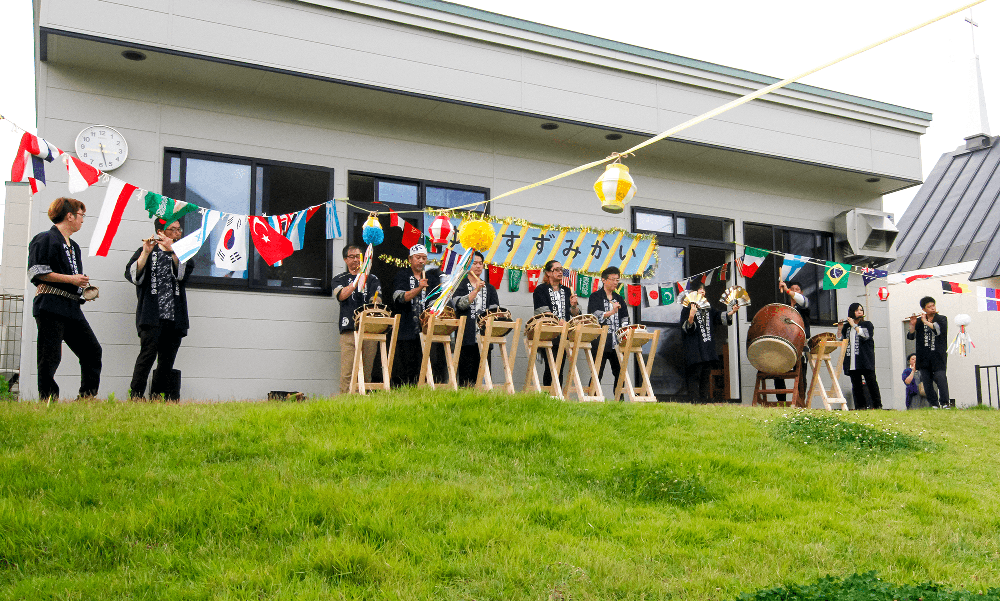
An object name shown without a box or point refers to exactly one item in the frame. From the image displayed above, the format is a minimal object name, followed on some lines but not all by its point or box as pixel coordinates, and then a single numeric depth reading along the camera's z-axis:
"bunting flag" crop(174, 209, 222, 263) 6.96
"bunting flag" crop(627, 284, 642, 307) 10.04
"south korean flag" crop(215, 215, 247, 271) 7.57
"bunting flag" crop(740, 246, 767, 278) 10.54
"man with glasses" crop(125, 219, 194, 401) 6.93
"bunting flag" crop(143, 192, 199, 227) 7.02
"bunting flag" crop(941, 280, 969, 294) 12.11
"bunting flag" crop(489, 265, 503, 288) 9.25
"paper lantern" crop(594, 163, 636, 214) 7.08
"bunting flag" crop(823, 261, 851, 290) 10.98
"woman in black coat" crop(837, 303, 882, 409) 10.36
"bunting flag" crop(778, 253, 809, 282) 10.43
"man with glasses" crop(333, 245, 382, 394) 7.93
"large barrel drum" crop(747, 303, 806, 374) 9.55
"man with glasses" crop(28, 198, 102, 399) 6.12
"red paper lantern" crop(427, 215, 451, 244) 8.55
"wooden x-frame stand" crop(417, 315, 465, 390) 7.54
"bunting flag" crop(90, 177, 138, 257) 6.80
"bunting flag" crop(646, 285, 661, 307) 10.20
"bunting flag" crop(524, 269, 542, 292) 9.42
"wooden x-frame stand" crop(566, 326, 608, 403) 8.09
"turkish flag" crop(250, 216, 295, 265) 7.60
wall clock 7.41
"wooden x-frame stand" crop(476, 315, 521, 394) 7.81
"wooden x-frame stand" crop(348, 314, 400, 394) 7.38
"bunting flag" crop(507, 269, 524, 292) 9.36
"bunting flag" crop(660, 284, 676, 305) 10.26
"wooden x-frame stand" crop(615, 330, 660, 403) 8.46
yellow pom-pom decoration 7.36
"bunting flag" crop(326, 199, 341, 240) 8.20
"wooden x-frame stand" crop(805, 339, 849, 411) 9.56
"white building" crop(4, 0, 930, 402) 7.43
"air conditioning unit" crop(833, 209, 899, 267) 11.52
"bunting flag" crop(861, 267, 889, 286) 11.12
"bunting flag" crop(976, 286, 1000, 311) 13.52
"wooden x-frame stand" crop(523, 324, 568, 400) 7.98
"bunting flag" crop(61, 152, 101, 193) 6.69
